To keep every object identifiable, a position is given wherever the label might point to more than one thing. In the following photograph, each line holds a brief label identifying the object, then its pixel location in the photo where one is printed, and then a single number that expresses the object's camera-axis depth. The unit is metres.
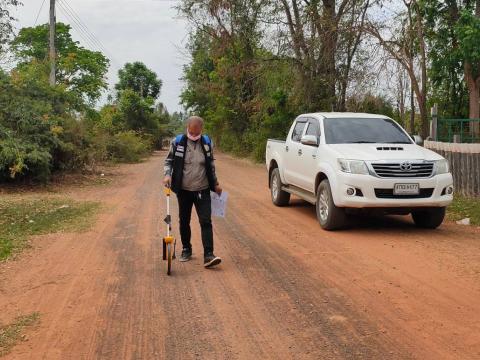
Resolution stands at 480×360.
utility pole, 24.48
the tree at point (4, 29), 16.25
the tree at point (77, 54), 52.25
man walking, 6.96
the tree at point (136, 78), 65.69
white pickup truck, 8.76
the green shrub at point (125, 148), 30.70
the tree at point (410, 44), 17.50
